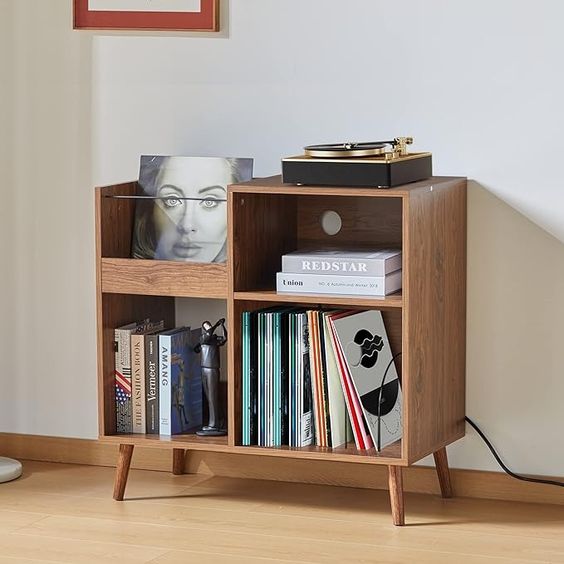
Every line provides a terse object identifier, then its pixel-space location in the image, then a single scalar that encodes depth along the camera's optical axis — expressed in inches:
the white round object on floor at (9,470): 175.8
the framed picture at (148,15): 171.6
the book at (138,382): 165.5
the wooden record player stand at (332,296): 149.5
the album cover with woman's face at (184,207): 165.9
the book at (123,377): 166.1
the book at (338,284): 150.0
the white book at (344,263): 149.9
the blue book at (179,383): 164.7
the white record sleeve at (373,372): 155.3
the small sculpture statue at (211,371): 166.0
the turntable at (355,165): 147.4
